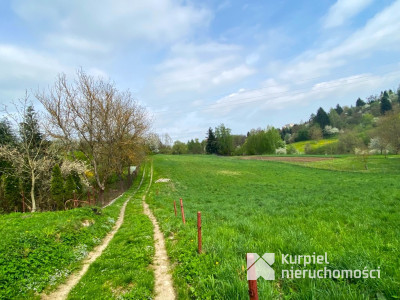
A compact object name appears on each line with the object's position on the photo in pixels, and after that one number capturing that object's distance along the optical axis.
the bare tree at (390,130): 49.81
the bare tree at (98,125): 23.33
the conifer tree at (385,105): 106.54
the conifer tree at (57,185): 24.70
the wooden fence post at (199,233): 6.03
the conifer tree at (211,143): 103.06
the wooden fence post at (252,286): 2.85
